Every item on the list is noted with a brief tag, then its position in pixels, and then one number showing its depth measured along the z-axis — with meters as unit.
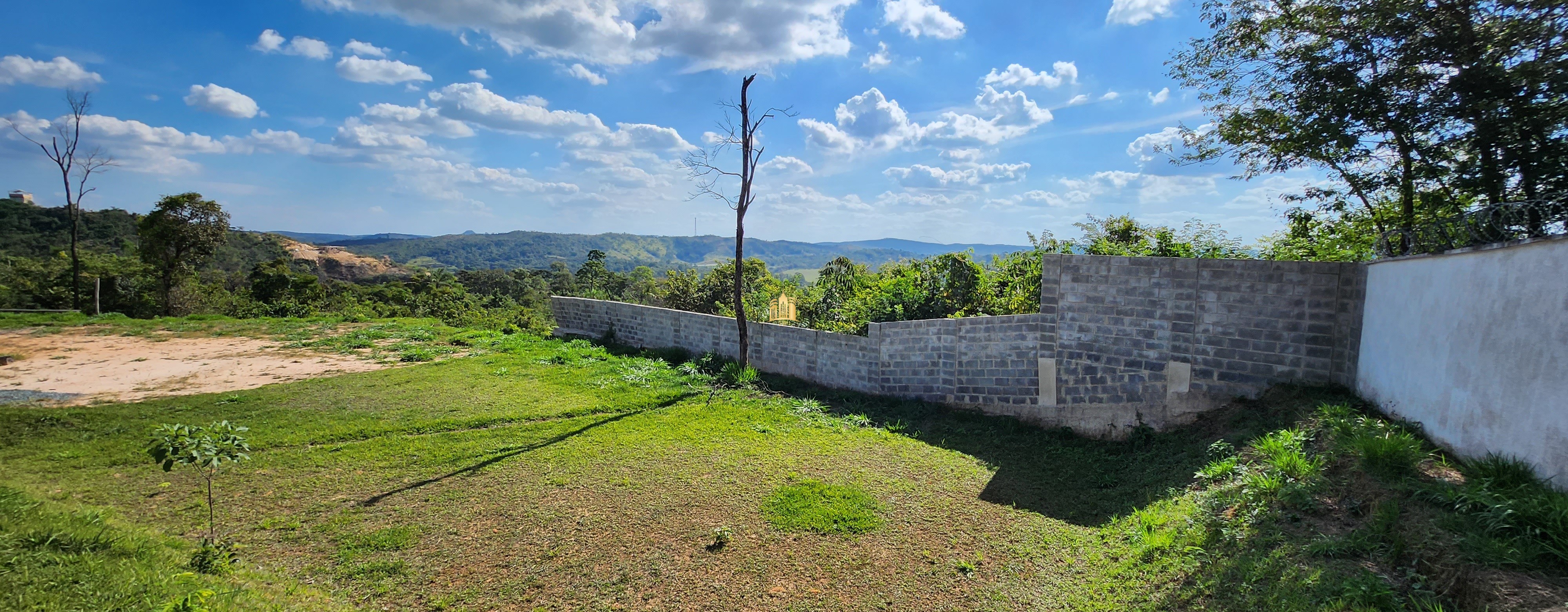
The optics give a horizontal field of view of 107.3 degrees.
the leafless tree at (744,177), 10.15
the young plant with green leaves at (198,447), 3.77
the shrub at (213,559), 3.67
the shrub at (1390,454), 3.85
